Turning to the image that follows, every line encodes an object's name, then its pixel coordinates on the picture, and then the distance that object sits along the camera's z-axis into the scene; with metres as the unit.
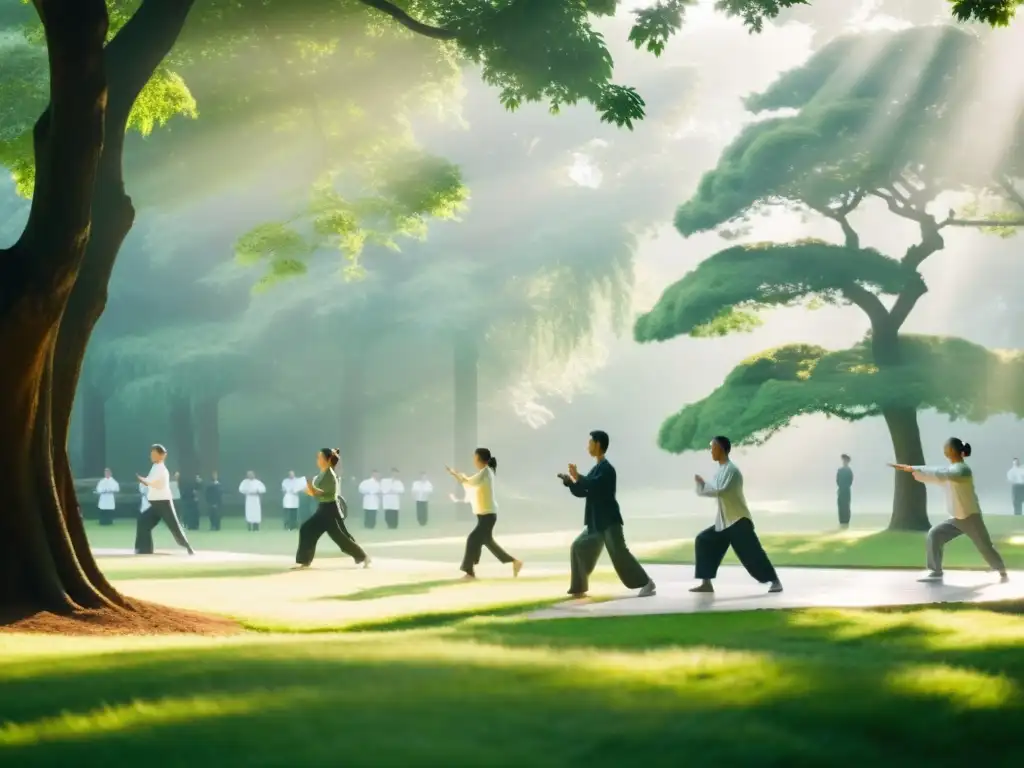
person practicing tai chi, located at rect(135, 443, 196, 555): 22.67
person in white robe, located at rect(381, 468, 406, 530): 37.78
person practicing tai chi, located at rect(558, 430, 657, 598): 14.38
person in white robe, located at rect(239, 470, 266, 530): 36.53
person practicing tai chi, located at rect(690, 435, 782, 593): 15.16
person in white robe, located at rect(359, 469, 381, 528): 39.03
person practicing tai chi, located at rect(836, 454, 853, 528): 35.78
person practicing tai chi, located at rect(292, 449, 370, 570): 19.12
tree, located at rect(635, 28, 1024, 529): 29.19
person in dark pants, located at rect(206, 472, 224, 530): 38.16
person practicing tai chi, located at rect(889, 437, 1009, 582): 16.23
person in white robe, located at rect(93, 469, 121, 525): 38.69
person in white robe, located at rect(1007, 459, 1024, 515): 43.38
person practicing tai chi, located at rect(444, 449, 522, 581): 17.91
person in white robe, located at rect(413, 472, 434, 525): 39.75
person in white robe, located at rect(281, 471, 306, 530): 36.44
